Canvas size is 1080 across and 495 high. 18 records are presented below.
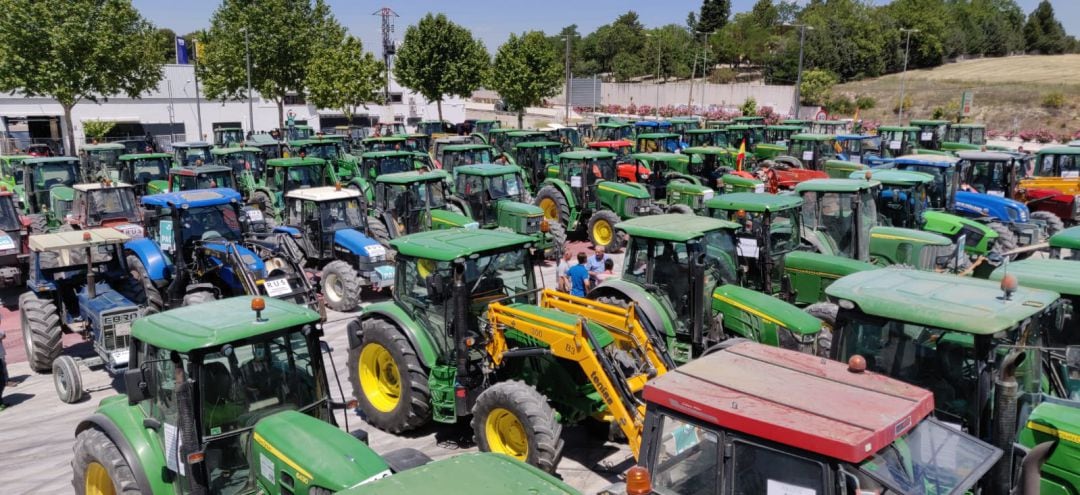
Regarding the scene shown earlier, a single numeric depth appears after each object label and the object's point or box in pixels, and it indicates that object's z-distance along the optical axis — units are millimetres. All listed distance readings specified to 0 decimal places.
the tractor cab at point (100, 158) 23897
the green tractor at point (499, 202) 15867
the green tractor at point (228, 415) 5281
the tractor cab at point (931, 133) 27734
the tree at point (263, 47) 37594
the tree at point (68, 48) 28359
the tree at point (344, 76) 39906
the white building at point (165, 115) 40000
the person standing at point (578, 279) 11570
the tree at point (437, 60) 41906
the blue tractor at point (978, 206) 15438
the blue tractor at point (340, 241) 13559
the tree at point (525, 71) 42531
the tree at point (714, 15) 95250
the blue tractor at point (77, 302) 9617
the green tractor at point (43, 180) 18625
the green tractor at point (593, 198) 17438
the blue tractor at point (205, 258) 11305
